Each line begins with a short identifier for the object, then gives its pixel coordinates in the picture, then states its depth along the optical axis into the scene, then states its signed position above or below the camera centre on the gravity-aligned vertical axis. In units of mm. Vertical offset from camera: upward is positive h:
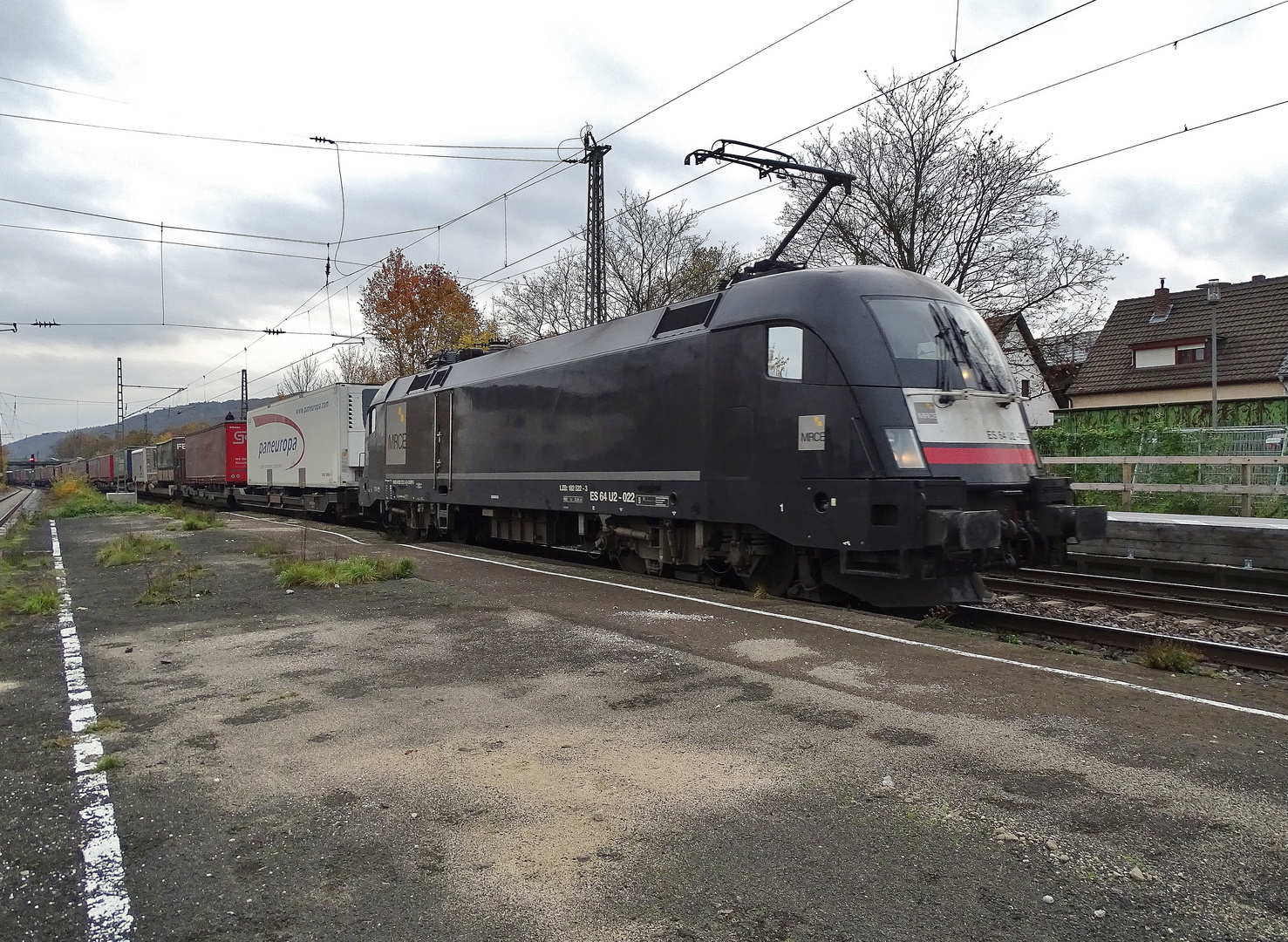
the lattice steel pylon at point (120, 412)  64188 +4251
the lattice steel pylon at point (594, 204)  20531 +6313
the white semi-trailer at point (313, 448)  22984 +535
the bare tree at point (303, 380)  69438 +7088
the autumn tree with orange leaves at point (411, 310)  41750 +7658
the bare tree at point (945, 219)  23828 +6920
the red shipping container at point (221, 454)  32812 +520
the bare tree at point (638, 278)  34312 +7918
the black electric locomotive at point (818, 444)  7504 +188
